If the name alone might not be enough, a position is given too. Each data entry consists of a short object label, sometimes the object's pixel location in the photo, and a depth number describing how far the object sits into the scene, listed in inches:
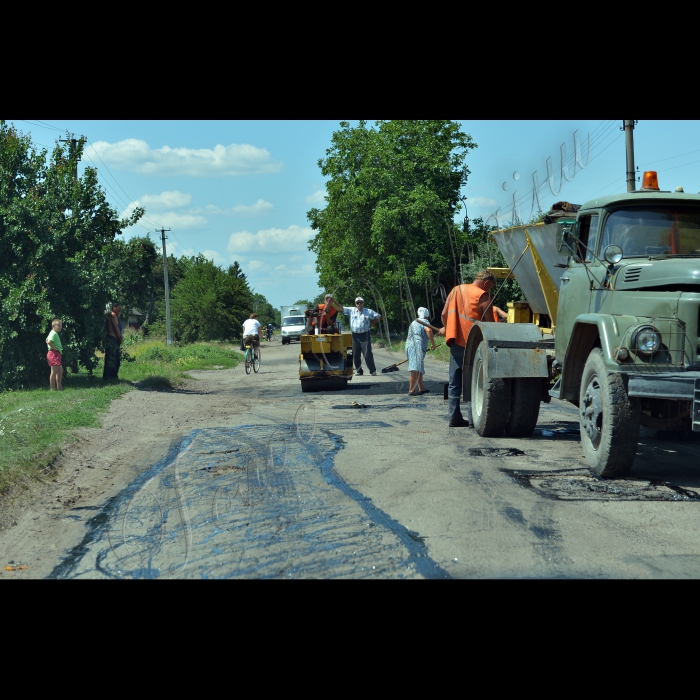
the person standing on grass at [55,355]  644.7
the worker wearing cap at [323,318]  703.1
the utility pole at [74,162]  711.1
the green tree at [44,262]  677.9
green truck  259.8
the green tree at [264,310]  5149.6
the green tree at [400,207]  1480.1
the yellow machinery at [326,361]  668.1
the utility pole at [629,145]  946.1
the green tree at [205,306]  2433.6
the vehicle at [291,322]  2380.7
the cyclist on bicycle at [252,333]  991.6
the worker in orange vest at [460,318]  420.2
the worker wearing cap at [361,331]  780.0
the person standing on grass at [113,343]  722.8
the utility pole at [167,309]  2134.6
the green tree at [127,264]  721.6
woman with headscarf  594.9
